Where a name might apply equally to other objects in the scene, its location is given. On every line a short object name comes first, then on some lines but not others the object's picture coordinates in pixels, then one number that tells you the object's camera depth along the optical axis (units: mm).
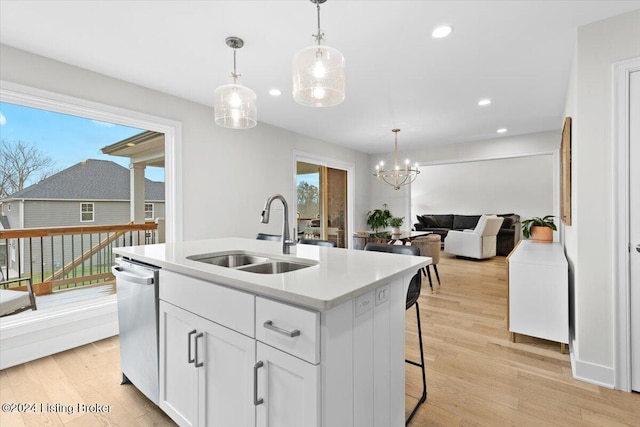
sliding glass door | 5383
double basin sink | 1679
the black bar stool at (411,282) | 1802
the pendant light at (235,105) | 2088
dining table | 4395
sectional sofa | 7230
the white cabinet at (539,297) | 2406
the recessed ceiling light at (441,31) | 2096
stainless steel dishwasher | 1649
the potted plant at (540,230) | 3912
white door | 1864
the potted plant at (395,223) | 5410
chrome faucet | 1742
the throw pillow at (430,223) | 8805
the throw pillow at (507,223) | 7221
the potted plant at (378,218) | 6164
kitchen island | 995
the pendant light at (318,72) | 1588
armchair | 6488
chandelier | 4839
